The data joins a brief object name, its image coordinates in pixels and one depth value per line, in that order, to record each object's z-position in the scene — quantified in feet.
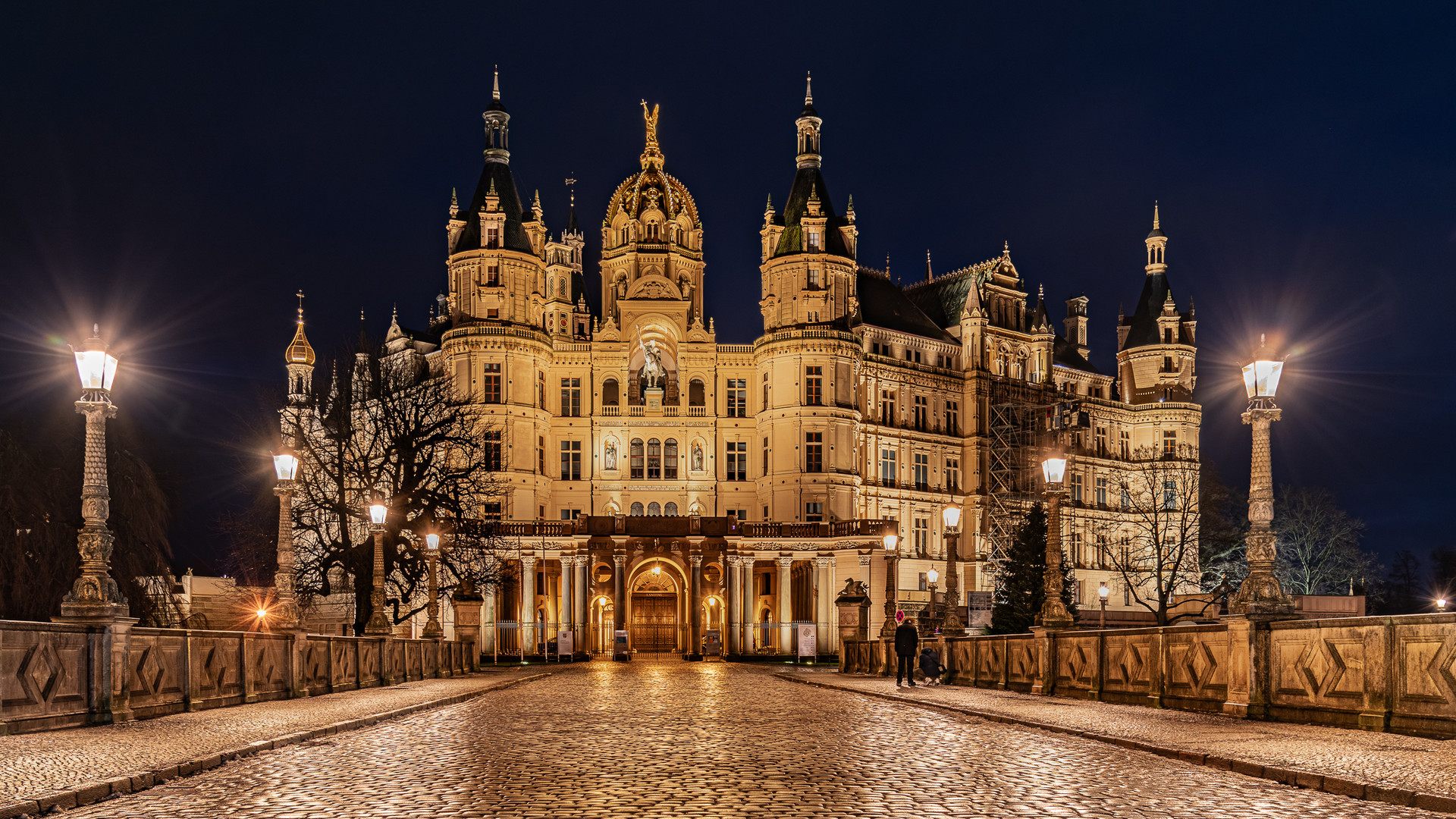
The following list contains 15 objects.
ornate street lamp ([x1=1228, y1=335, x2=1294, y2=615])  53.88
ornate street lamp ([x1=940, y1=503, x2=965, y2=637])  99.35
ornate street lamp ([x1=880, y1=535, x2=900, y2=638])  117.19
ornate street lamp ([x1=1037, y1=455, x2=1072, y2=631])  76.69
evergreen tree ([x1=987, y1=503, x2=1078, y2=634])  199.11
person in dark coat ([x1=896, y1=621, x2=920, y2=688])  93.15
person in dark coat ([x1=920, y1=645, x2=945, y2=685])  92.53
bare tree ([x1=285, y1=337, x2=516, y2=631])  136.56
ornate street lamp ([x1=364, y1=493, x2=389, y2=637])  95.61
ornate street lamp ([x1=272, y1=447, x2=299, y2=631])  74.84
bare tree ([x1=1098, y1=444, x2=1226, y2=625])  243.81
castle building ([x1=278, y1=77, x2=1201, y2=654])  211.82
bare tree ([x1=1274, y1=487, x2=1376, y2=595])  276.21
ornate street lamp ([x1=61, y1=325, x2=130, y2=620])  51.93
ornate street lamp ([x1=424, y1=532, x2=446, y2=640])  118.93
